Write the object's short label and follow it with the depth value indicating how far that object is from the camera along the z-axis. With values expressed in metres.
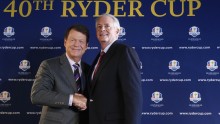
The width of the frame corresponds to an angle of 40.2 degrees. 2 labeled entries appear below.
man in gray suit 2.42
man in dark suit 2.19
